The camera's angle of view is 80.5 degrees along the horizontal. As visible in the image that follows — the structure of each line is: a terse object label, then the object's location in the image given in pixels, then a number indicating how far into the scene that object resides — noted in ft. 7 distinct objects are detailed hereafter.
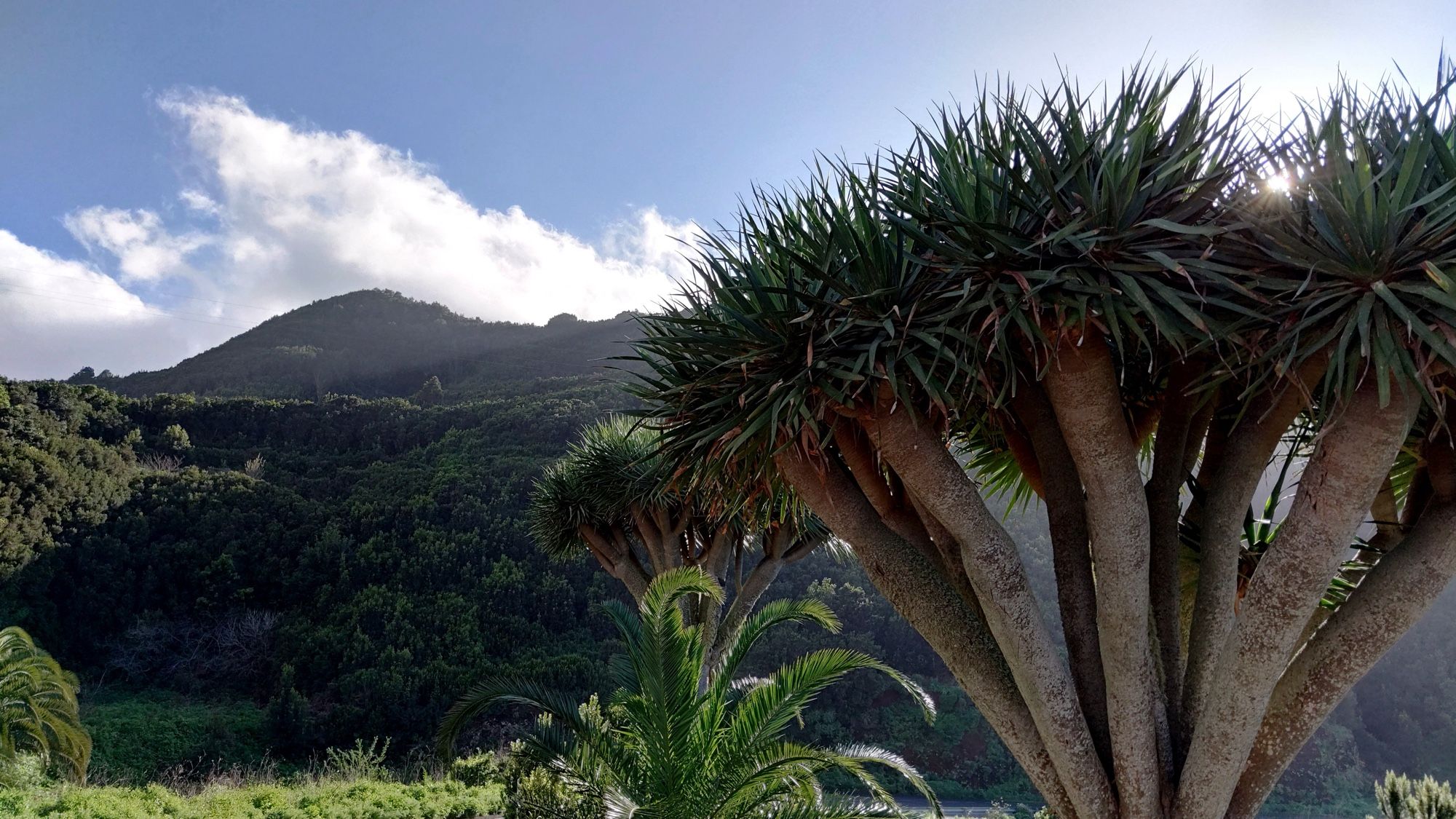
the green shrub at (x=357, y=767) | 51.27
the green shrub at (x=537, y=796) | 26.97
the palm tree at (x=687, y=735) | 20.02
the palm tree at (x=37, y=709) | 44.73
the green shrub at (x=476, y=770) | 46.60
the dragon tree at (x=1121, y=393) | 12.53
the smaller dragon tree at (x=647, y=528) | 38.70
